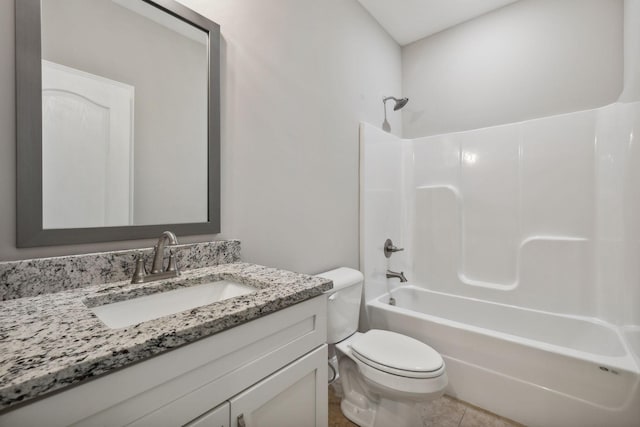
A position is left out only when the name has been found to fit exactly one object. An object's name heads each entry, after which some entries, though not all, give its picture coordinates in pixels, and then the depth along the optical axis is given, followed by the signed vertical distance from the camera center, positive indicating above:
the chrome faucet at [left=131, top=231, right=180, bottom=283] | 0.97 -0.21
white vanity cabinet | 0.51 -0.40
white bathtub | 1.34 -0.82
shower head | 2.32 +0.87
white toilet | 1.30 -0.76
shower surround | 1.48 -0.32
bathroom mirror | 0.84 +0.31
